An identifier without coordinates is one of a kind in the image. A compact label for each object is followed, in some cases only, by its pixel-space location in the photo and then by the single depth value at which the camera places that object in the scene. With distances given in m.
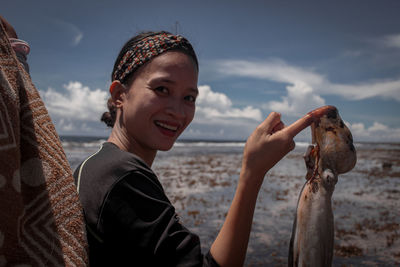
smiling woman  0.48
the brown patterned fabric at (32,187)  0.36
